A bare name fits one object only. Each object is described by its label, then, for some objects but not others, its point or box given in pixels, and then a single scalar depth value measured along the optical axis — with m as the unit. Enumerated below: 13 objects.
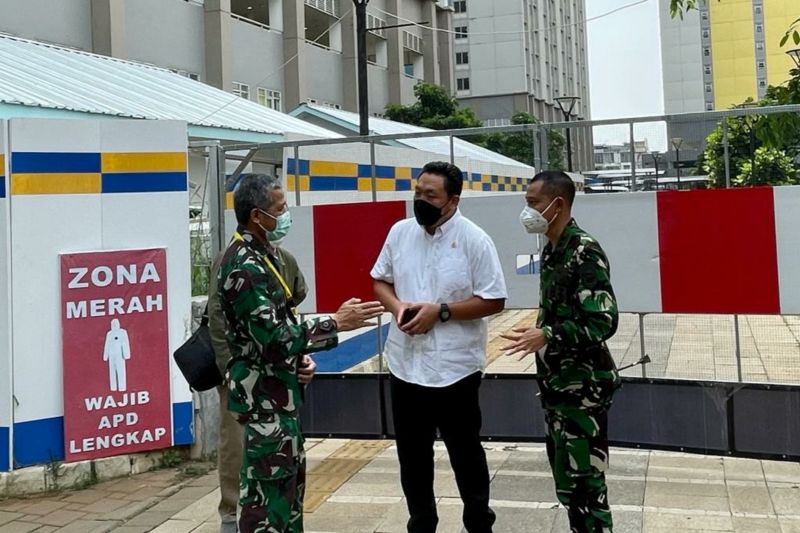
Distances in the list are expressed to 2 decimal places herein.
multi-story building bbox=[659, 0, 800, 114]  96.00
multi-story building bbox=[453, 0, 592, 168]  69.19
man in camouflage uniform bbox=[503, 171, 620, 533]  3.25
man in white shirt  3.62
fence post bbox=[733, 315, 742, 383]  5.23
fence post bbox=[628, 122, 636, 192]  5.33
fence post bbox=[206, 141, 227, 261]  6.05
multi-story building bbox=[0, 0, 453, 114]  21.14
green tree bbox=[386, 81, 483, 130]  38.28
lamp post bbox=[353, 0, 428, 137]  14.14
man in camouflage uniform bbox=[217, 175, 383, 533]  3.11
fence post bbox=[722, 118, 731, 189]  5.06
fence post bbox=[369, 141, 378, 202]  5.95
